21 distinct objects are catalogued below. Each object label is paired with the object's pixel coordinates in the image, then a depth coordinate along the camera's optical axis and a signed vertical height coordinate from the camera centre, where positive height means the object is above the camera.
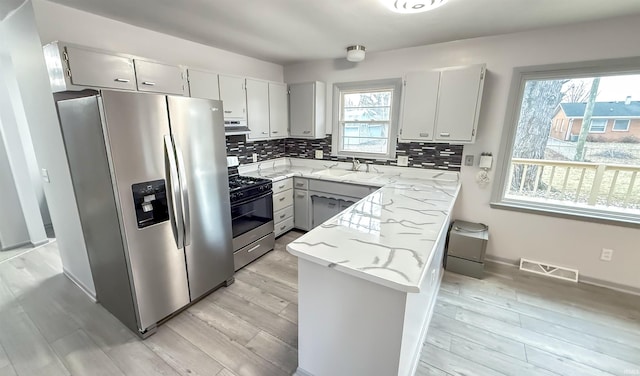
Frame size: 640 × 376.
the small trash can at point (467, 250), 2.61 -1.17
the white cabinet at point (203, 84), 2.47 +0.43
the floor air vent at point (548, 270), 2.58 -1.36
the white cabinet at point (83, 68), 1.68 +0.40
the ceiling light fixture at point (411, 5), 1.61 +0.80
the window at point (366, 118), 3.28 +0.17
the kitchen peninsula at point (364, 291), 1.15 -0.74
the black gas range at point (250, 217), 2.62 -0.93
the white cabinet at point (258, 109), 3.09 +0.25
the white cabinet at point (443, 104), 2.50 +0.28
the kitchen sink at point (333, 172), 3.44 -0.55
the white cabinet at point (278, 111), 3.41 +0.26
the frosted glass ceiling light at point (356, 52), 2.83 +0.84
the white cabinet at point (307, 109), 3.46 +0.29
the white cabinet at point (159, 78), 2.05 +0.42
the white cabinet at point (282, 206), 3.27 -0.98
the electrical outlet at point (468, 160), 2.84 -0.29
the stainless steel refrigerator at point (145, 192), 1.64 -0.45
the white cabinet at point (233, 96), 2.77 +0.36
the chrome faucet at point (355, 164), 3.57 -0.44
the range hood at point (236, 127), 2.84 +0.03
